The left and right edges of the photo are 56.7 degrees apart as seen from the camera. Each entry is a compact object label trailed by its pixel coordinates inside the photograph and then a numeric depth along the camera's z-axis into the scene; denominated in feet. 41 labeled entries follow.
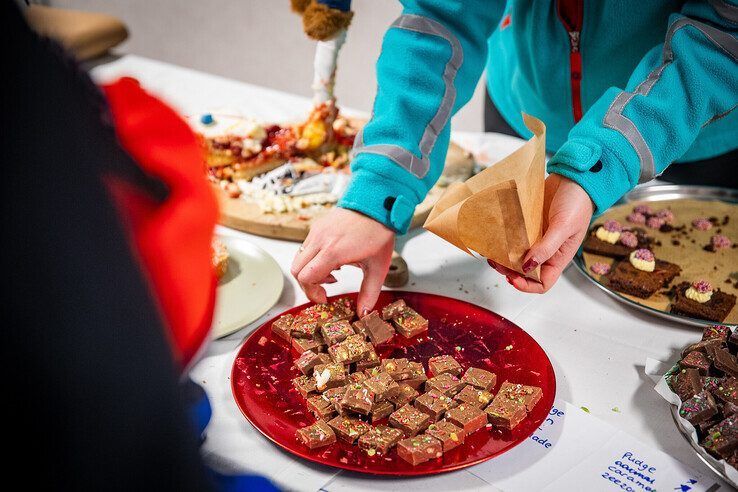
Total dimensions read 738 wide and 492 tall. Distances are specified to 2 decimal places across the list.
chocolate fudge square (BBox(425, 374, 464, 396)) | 3.97
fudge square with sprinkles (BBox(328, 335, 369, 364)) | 4.21
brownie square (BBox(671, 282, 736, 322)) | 4.60
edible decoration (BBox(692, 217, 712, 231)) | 5.72
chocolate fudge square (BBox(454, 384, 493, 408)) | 3.87
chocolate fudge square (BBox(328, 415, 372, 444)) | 3.61
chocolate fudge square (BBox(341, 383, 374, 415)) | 3.79
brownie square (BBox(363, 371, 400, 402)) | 3.86
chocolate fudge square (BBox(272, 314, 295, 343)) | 4.42
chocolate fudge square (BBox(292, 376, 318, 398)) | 3.99
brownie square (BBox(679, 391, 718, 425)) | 3.63
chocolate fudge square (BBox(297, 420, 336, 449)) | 3.56
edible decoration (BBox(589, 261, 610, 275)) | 5.16
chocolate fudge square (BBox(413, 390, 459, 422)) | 3.80
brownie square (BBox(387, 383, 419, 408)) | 3.92
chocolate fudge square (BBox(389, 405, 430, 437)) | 3.68
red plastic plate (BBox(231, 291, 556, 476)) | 3.52
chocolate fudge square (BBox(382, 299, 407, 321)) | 4.59
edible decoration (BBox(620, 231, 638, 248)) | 5.38
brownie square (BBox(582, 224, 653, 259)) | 5.37
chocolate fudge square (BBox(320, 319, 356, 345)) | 4.38
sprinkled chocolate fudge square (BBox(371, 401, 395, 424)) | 3.82
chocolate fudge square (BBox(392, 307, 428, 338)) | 4.51
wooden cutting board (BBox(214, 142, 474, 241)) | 5.88
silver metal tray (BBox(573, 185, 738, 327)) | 6.18
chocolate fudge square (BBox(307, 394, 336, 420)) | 3.79
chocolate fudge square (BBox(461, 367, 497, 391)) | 4.01
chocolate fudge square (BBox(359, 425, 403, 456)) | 3.56
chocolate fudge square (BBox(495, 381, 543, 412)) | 3.78
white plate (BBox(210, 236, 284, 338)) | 4.71
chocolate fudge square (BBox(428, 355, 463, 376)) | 4.16
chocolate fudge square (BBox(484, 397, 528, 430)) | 3.64
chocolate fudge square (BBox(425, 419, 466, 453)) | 3.55
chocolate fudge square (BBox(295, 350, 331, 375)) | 4.14
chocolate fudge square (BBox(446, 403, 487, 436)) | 3.64
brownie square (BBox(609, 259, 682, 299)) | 4.88
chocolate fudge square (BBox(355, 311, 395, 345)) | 4.46
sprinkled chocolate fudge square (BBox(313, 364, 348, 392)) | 4.00
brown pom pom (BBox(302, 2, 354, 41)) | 6.47
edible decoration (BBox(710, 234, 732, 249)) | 5.45
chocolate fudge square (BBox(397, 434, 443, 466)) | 3.46
